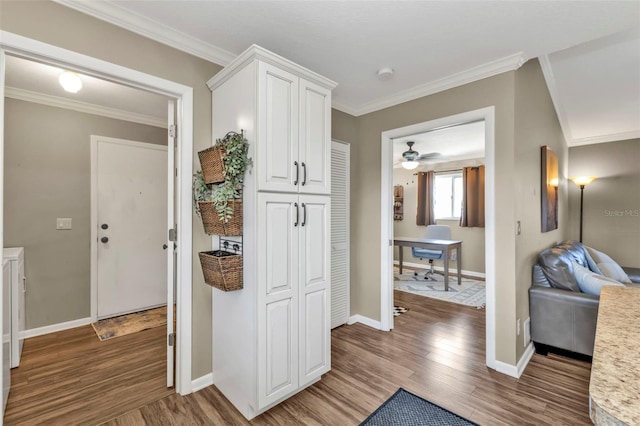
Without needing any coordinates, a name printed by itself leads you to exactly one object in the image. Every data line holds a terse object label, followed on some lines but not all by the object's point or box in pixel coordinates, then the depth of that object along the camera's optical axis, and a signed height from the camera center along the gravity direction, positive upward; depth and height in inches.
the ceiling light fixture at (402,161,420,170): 213.9 +35.5
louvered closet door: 124.1 -9.2
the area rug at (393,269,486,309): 170.6 -50.9
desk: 187.9 -21.7
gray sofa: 93.6 -31.9
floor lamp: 176.6 +19.8
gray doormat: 69.1 -50.0
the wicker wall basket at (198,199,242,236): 71.7 -2.4
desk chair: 212.1 -28.3
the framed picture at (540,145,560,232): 116.6 +10.5
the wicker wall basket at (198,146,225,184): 69.6 +11.8
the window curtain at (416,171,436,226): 259.0 +11.7
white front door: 131.2 -6.5
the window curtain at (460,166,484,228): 230.8 +12.3
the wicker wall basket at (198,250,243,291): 70.4 -14.7
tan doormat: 118.6 -49.3
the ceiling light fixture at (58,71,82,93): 89.6 +40.5
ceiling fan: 198.8 +40.6
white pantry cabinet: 70.0 -6.7
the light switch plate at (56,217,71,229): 120.1 -5.0
